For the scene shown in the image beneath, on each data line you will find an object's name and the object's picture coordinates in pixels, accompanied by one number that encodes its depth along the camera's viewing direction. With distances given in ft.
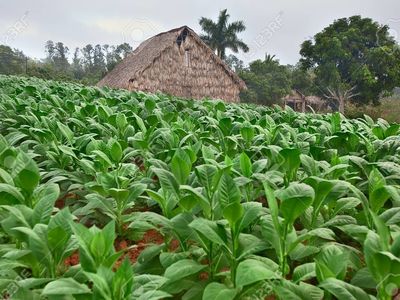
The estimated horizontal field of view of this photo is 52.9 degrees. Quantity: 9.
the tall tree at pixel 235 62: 244.55
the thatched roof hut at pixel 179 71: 87.15
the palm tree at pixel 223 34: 165.37
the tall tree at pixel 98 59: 245.04
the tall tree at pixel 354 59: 115.34
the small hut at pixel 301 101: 154.00
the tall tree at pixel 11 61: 148.50
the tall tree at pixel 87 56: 261.20
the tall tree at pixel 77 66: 223.34
